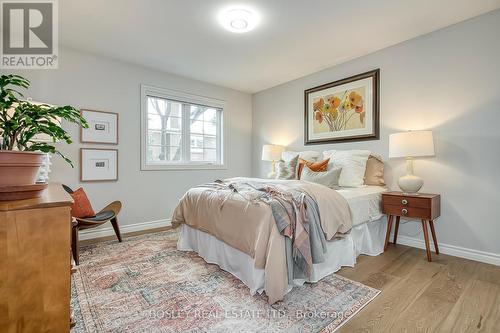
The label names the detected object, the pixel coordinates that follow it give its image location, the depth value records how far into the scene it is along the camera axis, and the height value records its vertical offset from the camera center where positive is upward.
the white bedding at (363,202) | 2.37 -0.37
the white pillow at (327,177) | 2.83 -0.13
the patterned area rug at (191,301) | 1.50 -0.95
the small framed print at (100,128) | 3.23 +0.53
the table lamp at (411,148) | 2.45 +0.18
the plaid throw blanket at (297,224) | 1.78 -0.43
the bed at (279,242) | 1.73 -0.70
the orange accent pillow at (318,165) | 3.11 +0.01
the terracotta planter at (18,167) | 0.90 +0.00
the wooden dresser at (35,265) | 0.80 -0.34
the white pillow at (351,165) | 2.94 +0.01
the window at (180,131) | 3.84 +0.61
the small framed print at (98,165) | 3.22 +0.02
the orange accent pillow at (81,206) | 2.66 -0.43
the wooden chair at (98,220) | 2.32 -0.57
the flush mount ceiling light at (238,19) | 2.38 +1.49
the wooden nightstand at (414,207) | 2.39 -0.41
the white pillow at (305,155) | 3.65 +0.17
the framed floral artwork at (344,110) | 3.22 +0.79
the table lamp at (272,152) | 4.21 +0.24
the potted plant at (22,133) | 0.91 +0.14
